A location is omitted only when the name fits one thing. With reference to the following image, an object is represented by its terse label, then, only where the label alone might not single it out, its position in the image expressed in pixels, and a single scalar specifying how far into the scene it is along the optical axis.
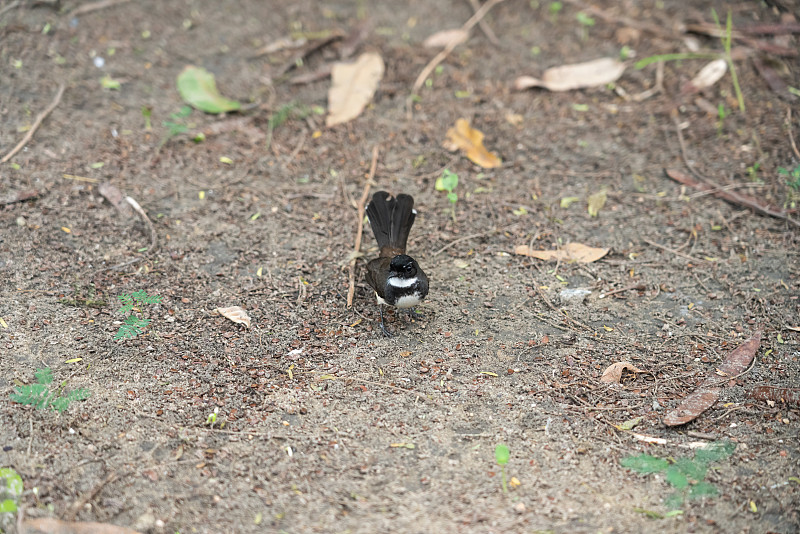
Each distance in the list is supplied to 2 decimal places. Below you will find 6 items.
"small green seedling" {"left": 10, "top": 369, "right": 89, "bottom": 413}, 7.11
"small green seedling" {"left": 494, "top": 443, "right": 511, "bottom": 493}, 6.68
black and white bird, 8.58
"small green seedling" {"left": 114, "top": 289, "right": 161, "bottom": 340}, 8.08
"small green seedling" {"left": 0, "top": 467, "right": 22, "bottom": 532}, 6.10
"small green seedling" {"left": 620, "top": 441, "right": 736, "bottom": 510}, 6.54
